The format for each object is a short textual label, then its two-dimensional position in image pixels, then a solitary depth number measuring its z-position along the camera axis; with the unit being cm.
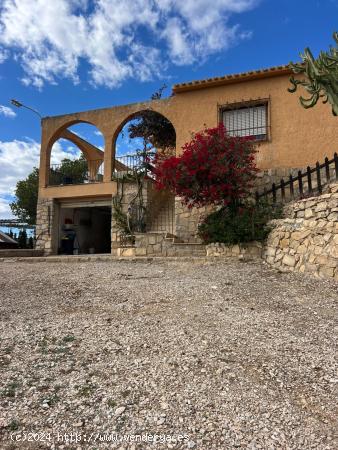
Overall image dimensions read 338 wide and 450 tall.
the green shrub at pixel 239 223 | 772
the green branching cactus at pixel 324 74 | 654
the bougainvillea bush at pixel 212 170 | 793
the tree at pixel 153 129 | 1272
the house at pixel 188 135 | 1005
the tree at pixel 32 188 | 2252
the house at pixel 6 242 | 1684
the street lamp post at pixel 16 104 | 1369
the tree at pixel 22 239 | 1800
